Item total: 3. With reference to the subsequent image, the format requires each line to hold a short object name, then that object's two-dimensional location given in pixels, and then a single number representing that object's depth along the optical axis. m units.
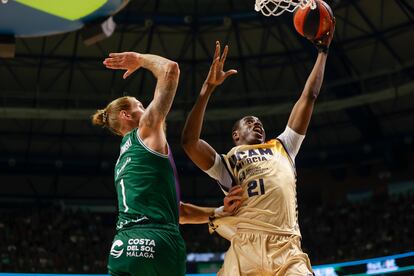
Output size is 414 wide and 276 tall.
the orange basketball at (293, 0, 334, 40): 5.38
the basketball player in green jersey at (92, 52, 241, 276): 3.90
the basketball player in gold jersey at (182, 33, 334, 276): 4.67
